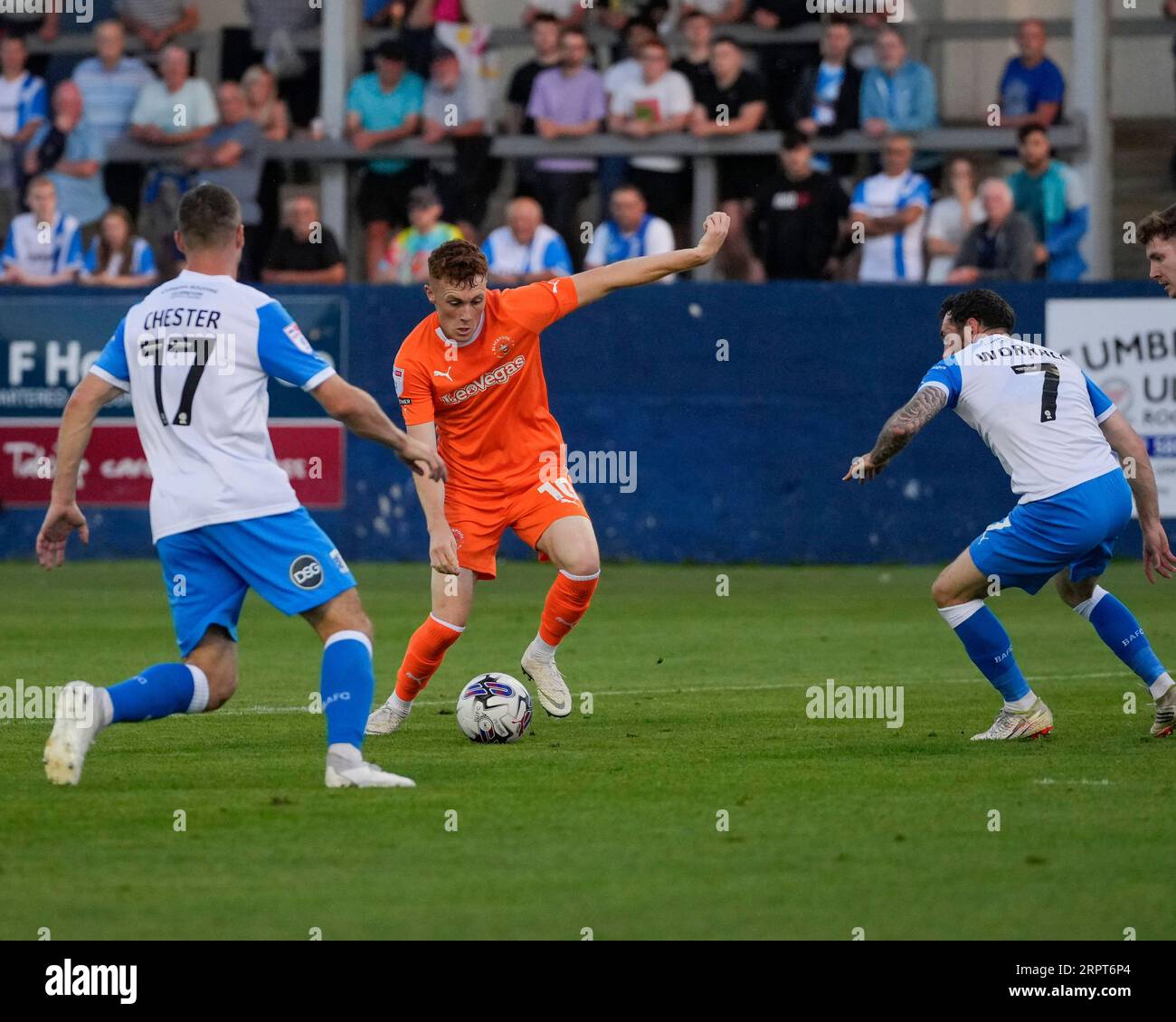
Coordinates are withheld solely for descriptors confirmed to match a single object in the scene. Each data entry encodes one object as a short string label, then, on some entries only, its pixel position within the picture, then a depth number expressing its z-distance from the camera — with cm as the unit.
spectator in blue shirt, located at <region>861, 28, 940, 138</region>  1795
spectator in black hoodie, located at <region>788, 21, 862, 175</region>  1795
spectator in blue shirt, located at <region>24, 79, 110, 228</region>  1920
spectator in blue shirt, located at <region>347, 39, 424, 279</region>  1888
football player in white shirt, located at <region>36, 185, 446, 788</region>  689
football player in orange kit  867
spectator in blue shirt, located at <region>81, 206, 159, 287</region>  1833
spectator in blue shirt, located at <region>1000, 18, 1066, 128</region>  1798
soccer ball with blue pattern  863
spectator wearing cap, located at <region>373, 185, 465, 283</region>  1794
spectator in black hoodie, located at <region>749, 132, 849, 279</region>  1758
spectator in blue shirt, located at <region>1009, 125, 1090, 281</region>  1753
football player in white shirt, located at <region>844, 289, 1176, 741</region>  838
